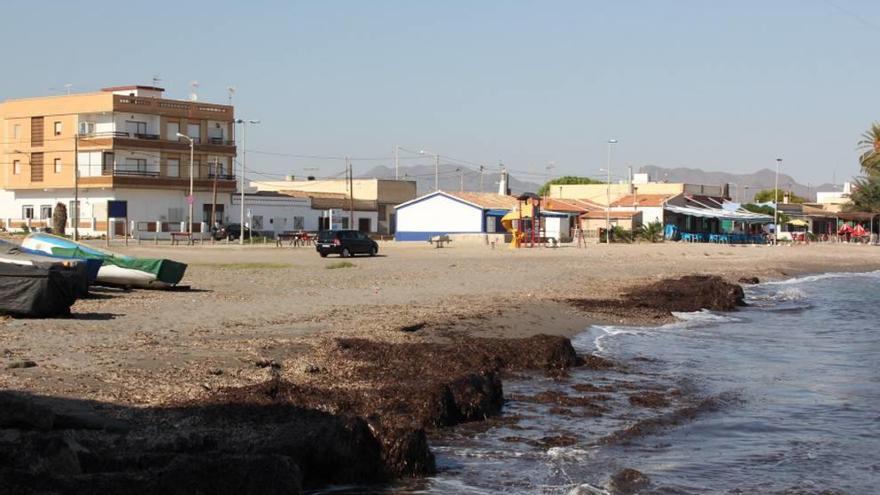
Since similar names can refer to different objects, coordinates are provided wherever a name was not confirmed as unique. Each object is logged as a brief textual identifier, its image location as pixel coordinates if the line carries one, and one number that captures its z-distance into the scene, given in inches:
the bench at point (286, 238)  2482.5
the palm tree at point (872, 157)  3974.4
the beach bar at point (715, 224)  3351.4
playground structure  2367.1
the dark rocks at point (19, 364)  467.2
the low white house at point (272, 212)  3363.7
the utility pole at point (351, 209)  3339.1
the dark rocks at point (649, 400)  558.6
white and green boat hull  904.3
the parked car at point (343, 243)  1916.8
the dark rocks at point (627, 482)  389.4
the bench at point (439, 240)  2427.4
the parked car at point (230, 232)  2849.4
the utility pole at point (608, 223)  2974.9
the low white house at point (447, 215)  2987.2
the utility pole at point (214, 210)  3022.9
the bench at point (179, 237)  2504.7
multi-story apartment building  3110.2
